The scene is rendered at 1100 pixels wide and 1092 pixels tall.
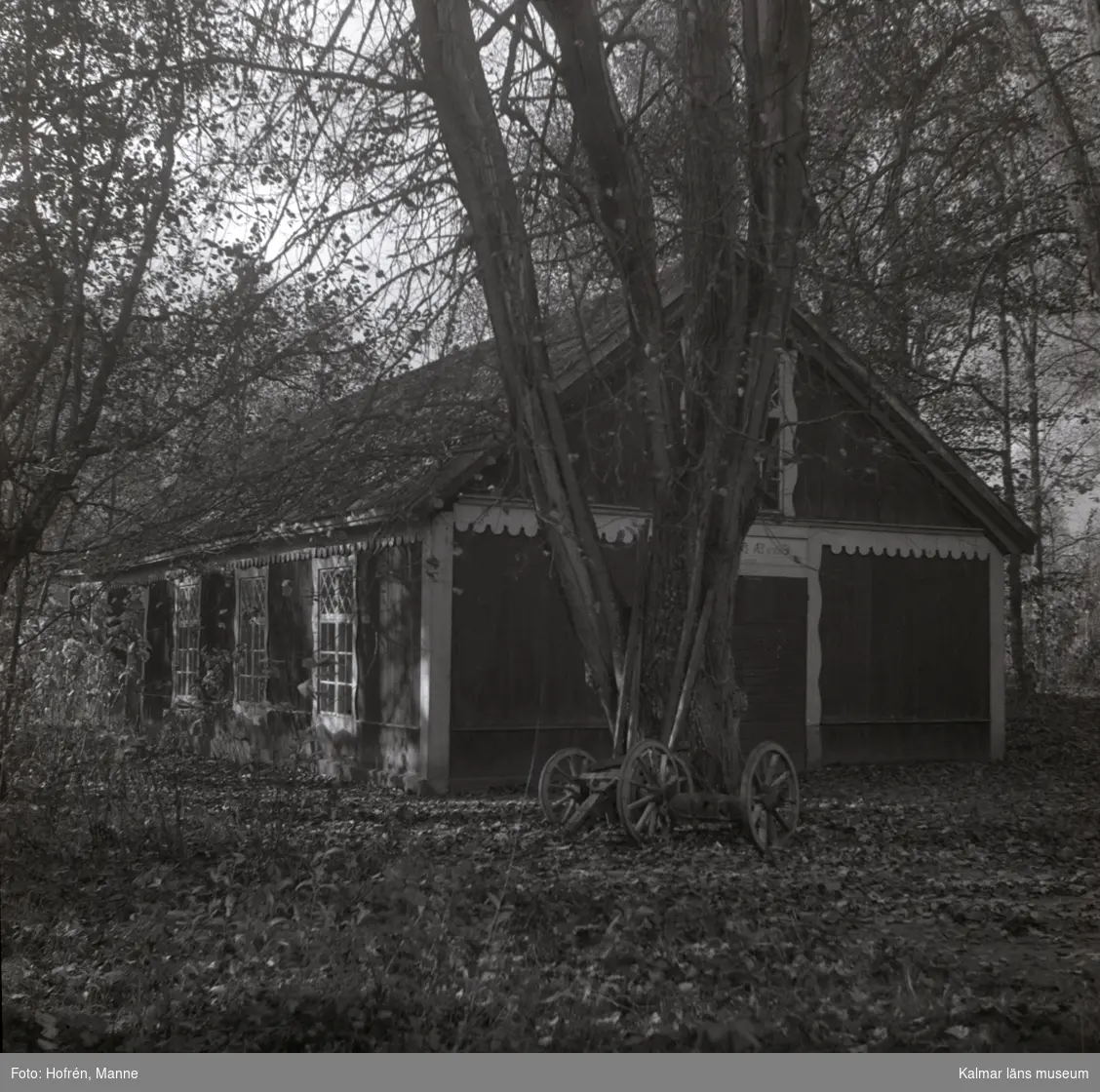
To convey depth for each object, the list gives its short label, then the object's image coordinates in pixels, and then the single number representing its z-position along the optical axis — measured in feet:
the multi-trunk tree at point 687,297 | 32.45
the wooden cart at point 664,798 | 32.09
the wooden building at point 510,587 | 41.19
